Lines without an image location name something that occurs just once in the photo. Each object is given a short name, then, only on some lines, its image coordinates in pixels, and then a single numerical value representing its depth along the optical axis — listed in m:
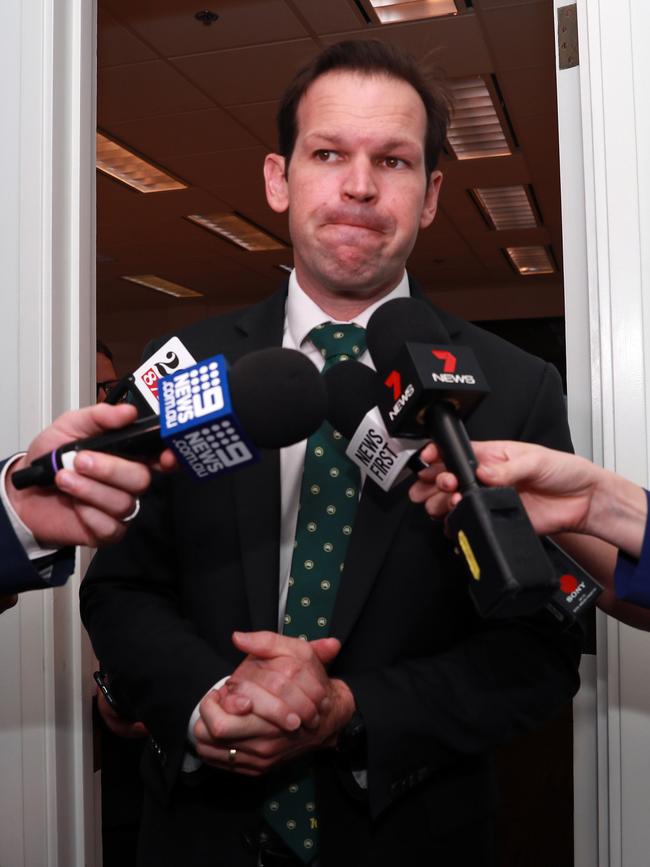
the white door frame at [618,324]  1.50
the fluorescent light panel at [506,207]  7.00
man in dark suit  1.21
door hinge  1.63
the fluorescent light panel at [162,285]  9.93
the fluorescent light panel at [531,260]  9.23
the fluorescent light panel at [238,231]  7.58
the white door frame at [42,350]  1.68
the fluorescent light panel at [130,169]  5.86
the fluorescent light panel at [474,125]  4.89
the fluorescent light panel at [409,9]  3.93
